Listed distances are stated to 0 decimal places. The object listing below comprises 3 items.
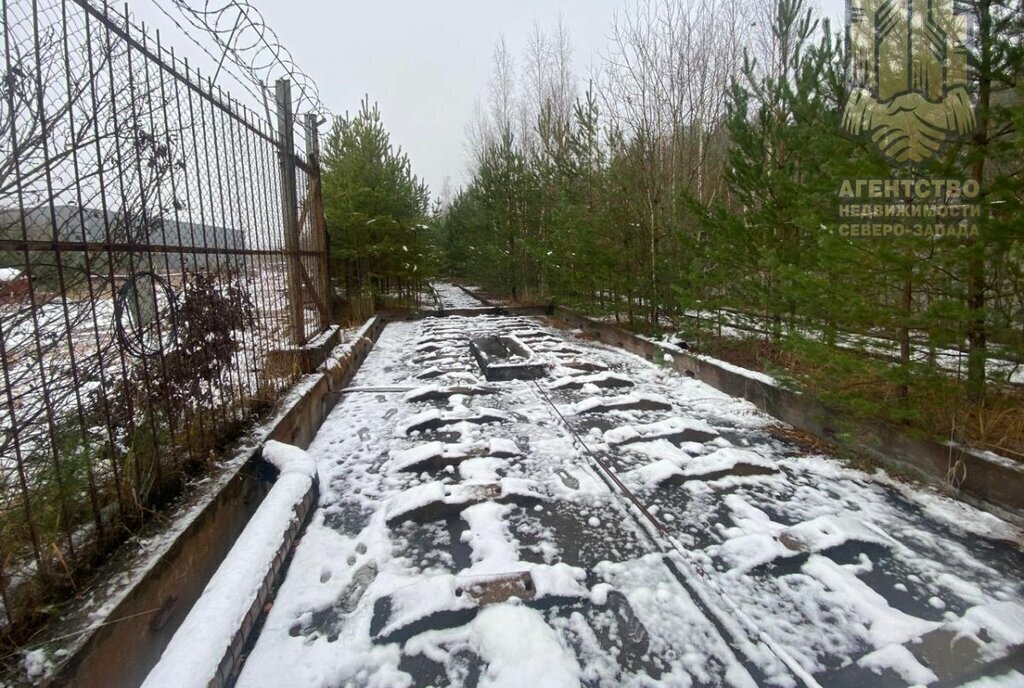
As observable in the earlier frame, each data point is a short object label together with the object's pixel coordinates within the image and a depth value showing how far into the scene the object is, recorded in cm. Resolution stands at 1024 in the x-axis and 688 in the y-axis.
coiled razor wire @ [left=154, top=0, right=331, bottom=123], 317
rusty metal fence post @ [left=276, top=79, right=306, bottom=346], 562
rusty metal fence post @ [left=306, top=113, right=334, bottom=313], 716
